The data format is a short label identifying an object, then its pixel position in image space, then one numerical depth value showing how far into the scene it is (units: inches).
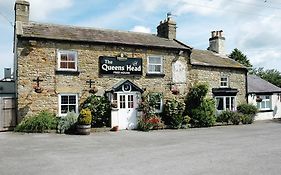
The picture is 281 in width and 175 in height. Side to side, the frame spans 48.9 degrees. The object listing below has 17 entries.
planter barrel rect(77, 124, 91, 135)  666.8
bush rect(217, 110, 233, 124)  933.2
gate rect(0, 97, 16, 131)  691.3
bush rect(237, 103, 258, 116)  980.6
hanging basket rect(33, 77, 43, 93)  702.5
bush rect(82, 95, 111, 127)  748.6
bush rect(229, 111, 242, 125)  928.3
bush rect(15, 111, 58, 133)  672.1
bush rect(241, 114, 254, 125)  944.3
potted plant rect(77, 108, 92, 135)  668.1
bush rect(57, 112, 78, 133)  687.4
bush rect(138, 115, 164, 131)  765.9
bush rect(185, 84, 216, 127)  859.4
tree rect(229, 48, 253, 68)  1867.6
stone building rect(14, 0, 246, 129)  710.5
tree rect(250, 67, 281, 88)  1935.0
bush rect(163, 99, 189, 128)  819.4
